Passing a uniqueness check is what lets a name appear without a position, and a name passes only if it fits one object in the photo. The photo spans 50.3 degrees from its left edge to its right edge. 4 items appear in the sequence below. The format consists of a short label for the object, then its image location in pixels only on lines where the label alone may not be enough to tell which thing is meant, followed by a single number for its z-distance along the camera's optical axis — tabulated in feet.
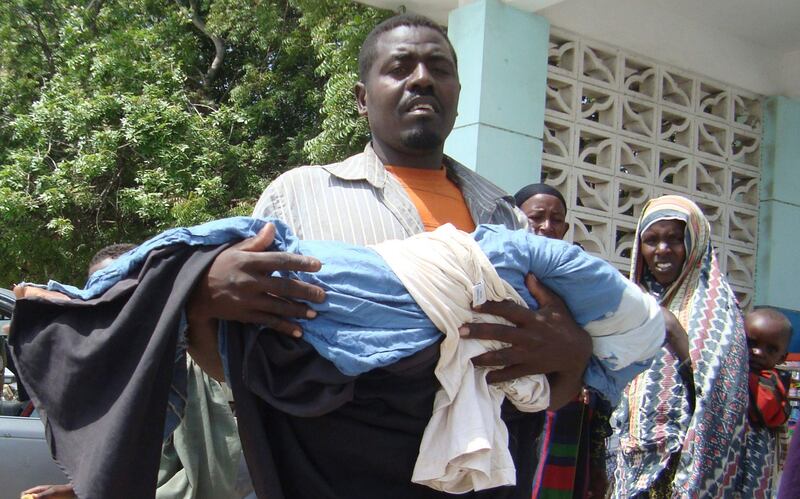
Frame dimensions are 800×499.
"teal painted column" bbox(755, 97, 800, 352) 20.18
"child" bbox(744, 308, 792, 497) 11.83
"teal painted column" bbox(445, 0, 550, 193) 15.89
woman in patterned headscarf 10.93
